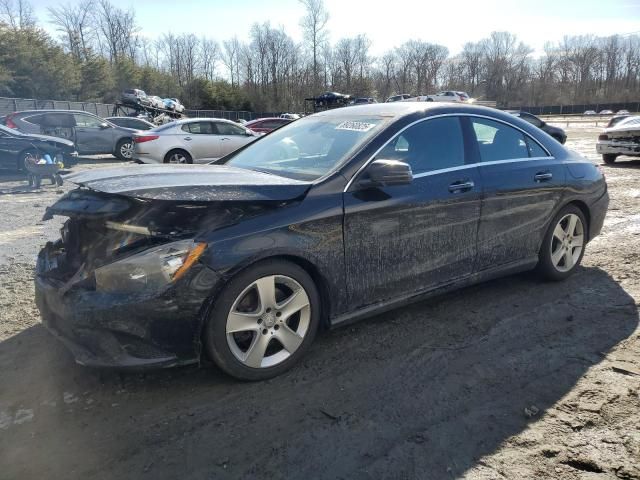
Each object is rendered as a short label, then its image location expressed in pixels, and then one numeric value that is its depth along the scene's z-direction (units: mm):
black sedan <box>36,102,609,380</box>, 2580
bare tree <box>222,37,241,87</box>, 77250
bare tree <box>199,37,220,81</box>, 78825
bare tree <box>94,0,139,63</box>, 68688
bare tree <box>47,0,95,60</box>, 55719
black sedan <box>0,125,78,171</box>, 11734
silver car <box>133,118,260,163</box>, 12508
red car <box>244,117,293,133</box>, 19859
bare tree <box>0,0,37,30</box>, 54162
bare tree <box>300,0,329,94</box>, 68938
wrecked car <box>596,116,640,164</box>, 13008
